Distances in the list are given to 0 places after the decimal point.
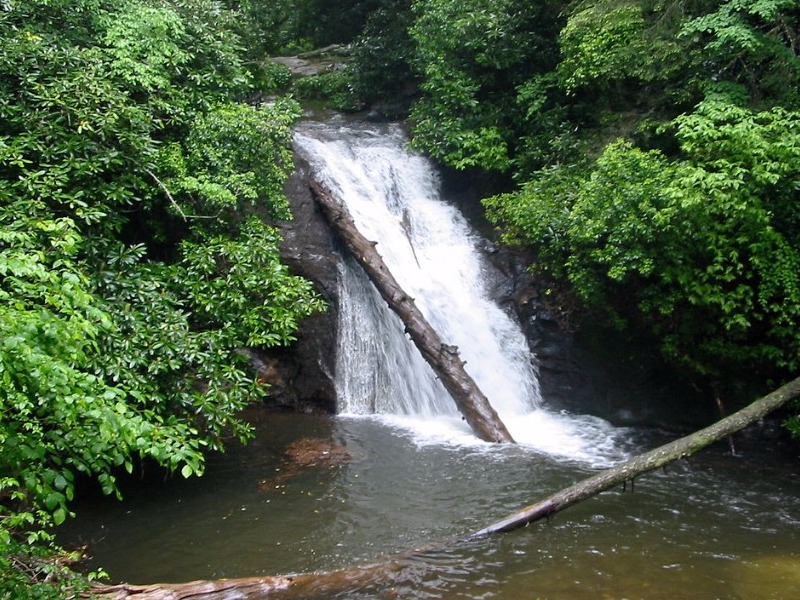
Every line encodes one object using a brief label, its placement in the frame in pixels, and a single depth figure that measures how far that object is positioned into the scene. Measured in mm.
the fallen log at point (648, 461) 6688
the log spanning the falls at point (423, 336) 9789
